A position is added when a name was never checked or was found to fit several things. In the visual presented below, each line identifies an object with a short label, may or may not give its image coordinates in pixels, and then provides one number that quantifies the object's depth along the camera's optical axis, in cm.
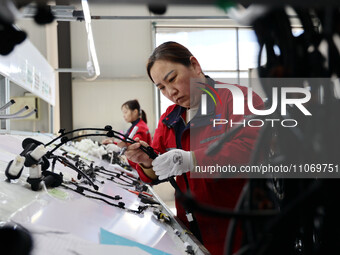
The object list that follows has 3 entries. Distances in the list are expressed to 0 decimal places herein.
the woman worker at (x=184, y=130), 99
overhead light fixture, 142
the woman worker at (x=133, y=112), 354
